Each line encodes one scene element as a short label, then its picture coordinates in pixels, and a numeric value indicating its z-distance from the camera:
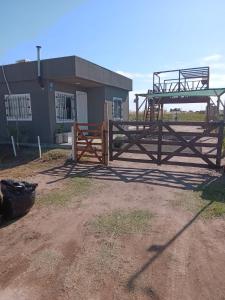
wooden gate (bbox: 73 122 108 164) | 9.42
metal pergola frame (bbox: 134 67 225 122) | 18.25
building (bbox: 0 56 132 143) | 12.38
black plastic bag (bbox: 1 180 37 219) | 4.93
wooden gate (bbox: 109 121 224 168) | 8.35
